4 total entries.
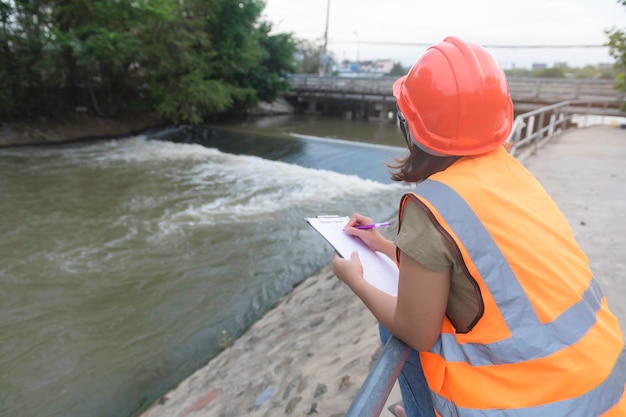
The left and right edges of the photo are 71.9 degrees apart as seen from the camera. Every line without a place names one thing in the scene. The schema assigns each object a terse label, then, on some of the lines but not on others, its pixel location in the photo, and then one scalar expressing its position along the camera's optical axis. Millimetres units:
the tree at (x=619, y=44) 6789
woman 970
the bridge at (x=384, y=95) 14539
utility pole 32344
